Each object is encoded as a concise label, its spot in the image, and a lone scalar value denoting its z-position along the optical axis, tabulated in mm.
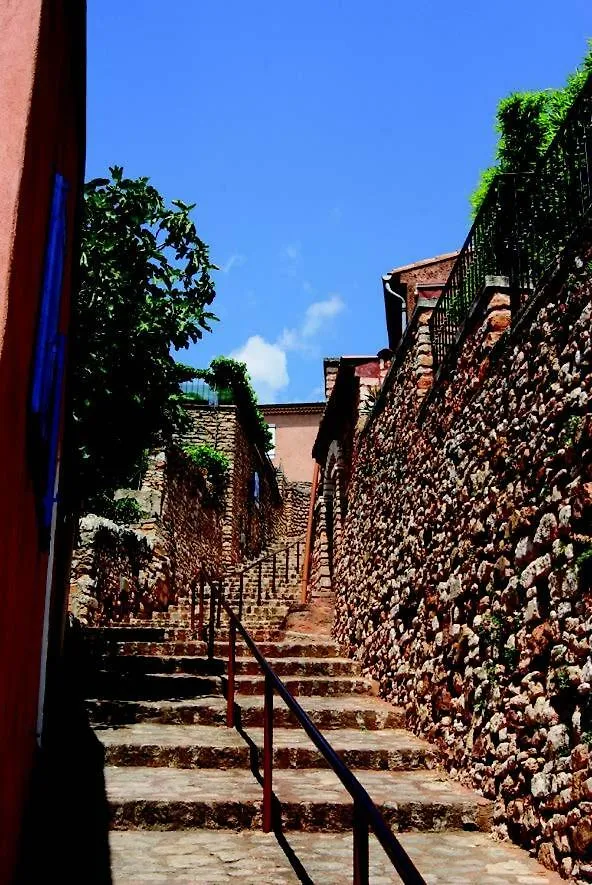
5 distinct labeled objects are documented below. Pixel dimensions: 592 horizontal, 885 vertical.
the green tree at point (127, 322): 6977
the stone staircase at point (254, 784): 4184
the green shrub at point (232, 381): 23875
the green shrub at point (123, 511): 15440
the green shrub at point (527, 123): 11680
